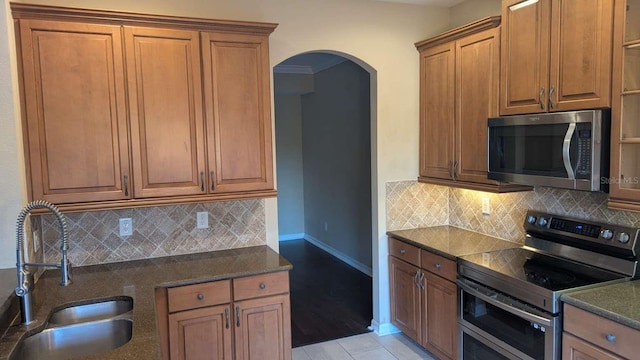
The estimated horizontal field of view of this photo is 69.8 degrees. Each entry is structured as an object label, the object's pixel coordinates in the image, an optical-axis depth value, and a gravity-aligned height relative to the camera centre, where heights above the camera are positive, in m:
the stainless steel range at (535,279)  2.33 -0.74
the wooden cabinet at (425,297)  3.04 -1.11
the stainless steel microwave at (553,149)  2.25 -0.05
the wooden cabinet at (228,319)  2.54 -0.98
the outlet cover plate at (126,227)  2.94 -0.48
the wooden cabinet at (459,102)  2.98 +0.29
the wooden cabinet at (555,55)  2.22 +0.45
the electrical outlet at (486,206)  3.50 -0.49
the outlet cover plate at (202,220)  3.12 -0.48
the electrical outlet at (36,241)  2.60 -0.50
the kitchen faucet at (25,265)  1.88 -0.48
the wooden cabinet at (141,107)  2.44 +0.25
